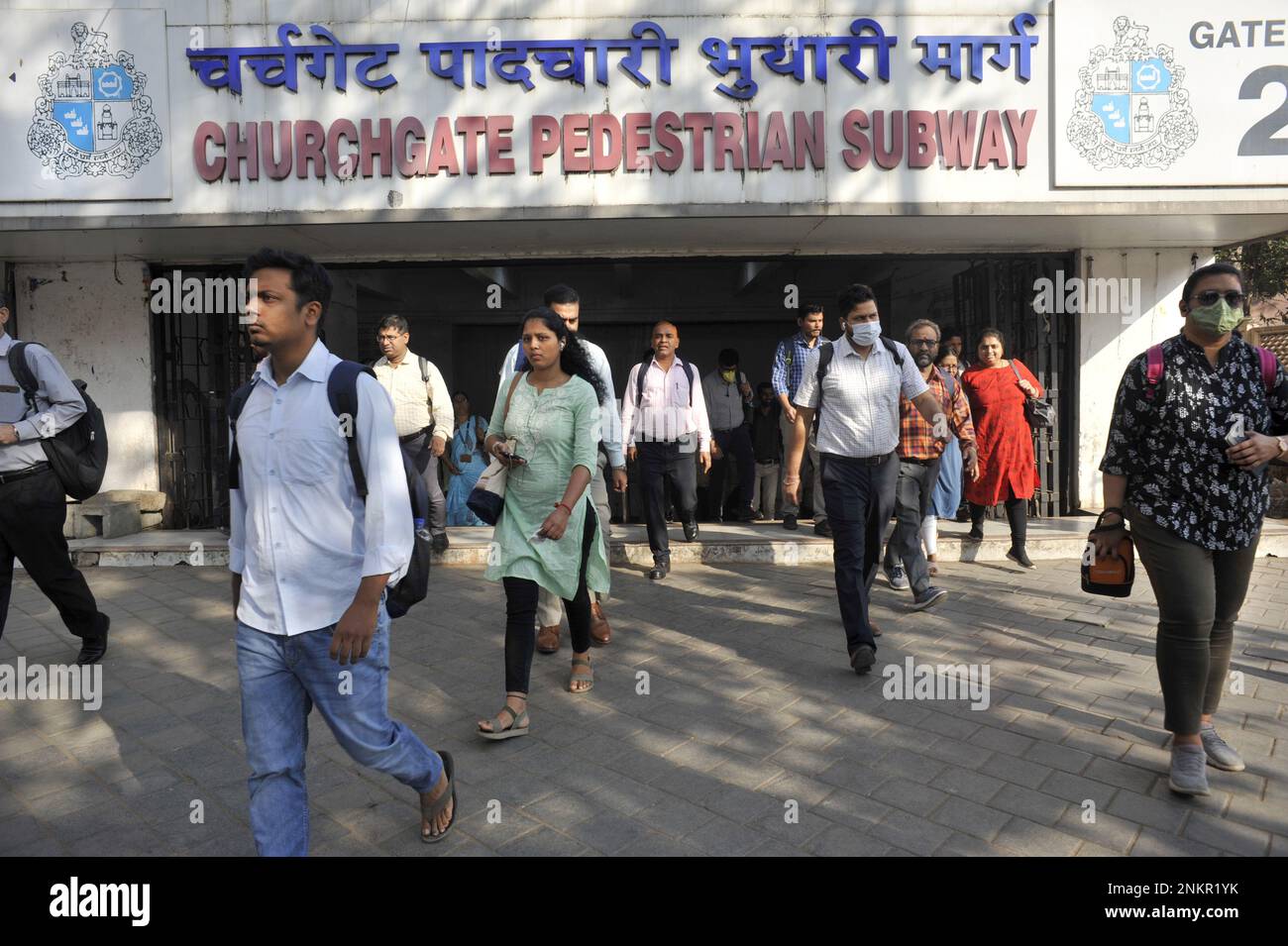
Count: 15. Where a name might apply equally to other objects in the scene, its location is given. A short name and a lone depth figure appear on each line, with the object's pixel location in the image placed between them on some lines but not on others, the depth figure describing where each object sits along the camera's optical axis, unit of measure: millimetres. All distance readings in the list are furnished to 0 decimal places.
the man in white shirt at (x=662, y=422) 6707
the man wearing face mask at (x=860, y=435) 4578
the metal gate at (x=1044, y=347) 8703
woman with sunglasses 3188
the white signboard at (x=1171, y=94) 7289
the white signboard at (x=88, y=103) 7336
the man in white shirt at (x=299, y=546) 2385
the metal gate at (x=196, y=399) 8797
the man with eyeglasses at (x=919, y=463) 5754
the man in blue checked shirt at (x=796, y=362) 7578
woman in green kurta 3793
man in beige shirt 6754
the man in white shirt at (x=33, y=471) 4258
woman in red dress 6941
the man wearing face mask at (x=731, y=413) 9203
